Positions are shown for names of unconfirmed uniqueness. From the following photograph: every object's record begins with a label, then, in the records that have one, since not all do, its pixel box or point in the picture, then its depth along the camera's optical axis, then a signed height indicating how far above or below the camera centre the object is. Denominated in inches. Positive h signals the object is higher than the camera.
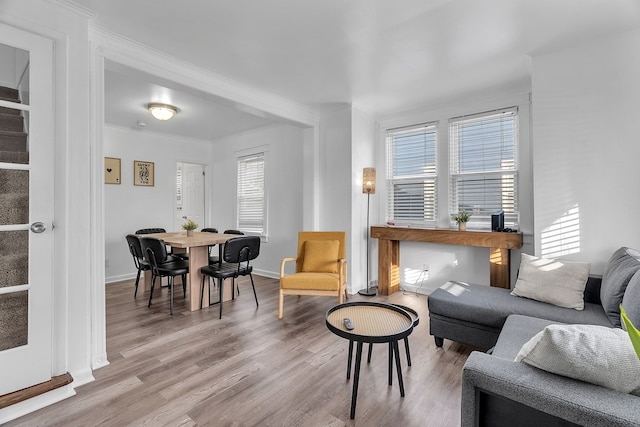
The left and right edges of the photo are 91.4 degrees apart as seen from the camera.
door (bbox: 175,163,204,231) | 259.4 +17.1
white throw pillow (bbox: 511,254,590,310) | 93.5 -21.9
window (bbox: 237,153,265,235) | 226.2 +12.7
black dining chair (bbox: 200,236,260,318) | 137.5 -21.8
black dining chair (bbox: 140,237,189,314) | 137.9 -22.5
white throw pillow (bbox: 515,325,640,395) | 39.6 -19.0
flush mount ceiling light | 160.9 +52.5
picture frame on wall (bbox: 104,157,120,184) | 198.8 +26.3
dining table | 142.7 -21.7
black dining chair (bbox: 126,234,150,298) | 148.9 -20.4
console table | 136.2 -14.6
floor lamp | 167.0 +15.8
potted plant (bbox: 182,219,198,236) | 173.8 -8.8
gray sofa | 38.5 -26.6
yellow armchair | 132.1 -26.2
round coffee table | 70.3 -27.9
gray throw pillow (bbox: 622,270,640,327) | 66.7 -19.9
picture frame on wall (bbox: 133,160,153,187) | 213.2 +26.6
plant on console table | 151.3 -4.4
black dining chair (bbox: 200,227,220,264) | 189.4 -12.7
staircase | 73.4 -1.9
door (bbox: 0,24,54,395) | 73.6 +0.7
